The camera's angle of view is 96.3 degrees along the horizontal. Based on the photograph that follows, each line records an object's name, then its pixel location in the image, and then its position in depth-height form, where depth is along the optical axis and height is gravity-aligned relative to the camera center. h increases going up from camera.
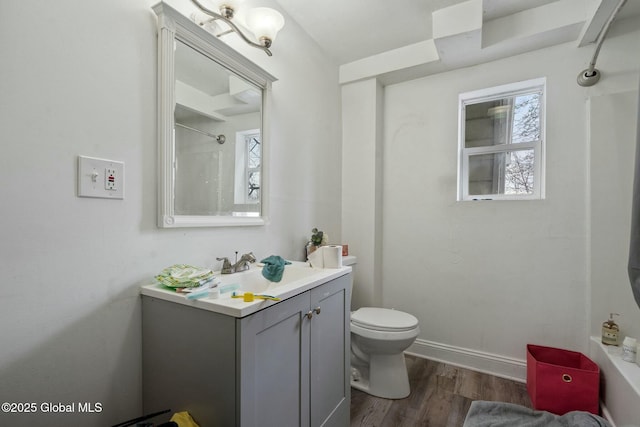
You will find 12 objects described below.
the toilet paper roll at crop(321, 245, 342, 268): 1.46 -0.23
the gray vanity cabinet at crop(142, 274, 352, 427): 0.85 -0.51
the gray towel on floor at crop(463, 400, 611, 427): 1.42 -1.07
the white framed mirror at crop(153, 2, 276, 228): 1.12 +0.38
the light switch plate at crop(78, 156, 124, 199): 0.91 +0.11
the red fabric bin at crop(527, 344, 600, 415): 1.54 -0.96
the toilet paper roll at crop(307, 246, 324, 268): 1.48 -0.25
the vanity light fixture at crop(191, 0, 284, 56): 1.26 +0.90
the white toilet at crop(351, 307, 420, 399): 1.68 -0.83
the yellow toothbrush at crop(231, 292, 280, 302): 0.90 -0.28
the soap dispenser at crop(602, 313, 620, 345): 1.61 -0.67
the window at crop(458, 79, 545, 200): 2.04 +0.52
